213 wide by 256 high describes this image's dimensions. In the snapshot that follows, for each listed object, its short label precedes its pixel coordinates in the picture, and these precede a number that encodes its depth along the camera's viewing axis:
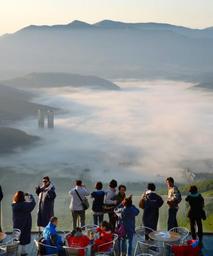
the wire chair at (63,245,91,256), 8.09
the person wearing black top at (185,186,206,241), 9.88
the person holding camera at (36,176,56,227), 10.04
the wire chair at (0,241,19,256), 8.41
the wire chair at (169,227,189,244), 9.04
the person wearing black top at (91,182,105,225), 10.28
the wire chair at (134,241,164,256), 9.04
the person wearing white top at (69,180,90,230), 10.51
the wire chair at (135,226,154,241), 9.80
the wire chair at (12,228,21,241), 9.09
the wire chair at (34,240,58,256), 8.14
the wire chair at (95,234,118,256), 8.61
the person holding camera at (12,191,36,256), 9.31
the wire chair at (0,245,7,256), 8.38
